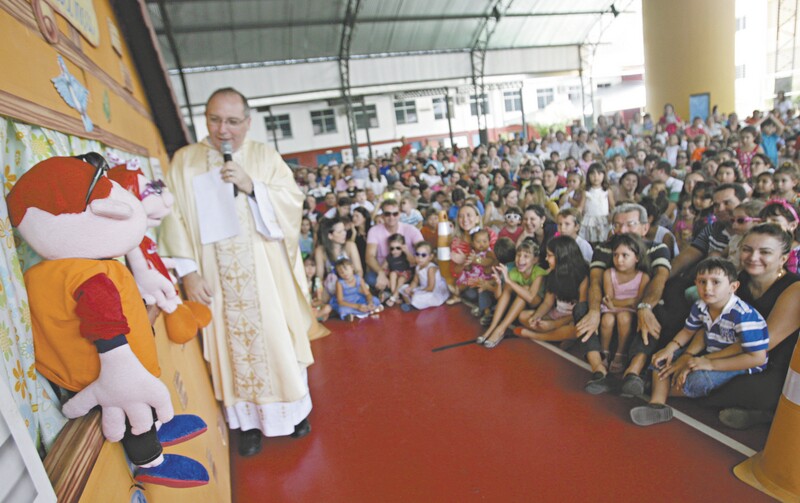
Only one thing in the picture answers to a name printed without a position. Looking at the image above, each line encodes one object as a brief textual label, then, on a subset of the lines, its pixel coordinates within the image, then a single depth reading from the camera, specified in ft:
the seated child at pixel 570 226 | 12.13
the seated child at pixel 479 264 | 14.85
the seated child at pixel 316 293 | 15.84
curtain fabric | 2.80
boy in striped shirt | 7.54
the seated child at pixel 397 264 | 16.71
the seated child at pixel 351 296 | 15.64
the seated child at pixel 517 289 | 12.33
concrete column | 37.71
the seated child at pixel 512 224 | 15.03
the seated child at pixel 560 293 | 11.38
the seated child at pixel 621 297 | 9.86
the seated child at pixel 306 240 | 18.20
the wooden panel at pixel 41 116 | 3.38
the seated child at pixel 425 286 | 15.71
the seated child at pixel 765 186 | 12.57
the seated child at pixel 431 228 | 18.76
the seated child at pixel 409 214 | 19.57
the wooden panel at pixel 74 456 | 2.56
